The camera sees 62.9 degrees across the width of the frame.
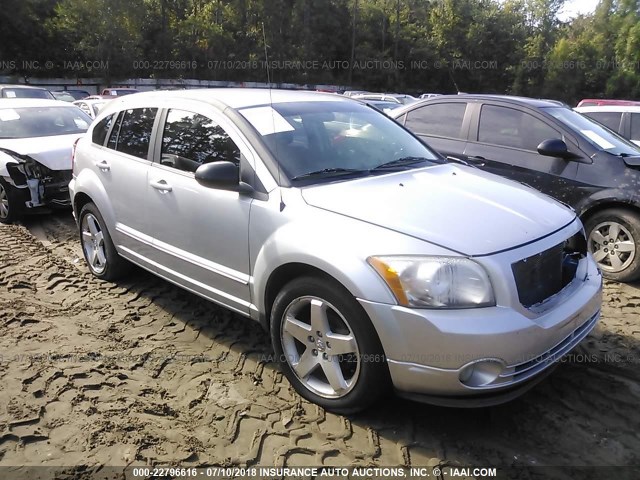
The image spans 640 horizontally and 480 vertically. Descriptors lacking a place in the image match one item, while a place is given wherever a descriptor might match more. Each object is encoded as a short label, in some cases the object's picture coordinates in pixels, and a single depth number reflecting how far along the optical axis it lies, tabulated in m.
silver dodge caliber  2.51
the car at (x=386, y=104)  15.10
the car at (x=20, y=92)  14.81
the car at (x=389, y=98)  21.42
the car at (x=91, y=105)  14.33
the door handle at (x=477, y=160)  5.68
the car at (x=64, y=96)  21.43
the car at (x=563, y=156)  4.95
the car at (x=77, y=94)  24.09
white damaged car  6.75
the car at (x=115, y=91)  21.14
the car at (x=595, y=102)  14.89
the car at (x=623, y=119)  7.72
